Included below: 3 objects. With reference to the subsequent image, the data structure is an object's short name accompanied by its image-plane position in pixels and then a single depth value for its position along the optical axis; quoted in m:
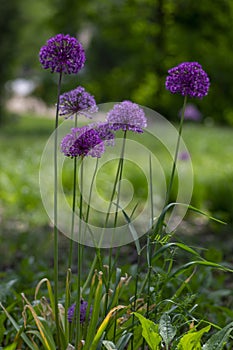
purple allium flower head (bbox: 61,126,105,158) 2.31
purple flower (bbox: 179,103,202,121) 10.38
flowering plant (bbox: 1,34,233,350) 2.31
